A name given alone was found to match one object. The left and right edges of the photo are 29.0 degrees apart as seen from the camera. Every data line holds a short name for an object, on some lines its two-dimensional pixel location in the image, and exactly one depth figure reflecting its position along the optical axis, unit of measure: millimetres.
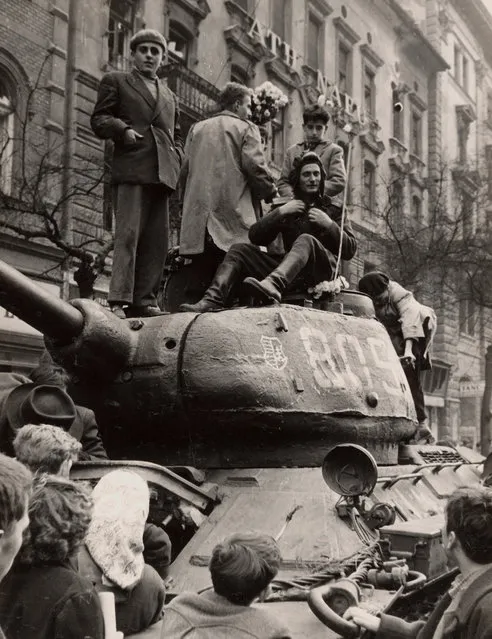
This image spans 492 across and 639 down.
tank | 4680
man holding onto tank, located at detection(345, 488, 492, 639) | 2844
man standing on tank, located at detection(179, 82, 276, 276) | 7035
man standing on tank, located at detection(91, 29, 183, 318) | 6535
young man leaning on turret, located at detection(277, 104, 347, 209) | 7480
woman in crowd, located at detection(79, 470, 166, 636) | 3531
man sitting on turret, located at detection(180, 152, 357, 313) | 6336
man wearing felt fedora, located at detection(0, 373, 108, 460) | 5062
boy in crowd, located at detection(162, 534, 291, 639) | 3021
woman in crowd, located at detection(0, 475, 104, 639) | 2834
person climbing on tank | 8898
